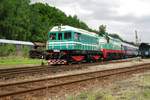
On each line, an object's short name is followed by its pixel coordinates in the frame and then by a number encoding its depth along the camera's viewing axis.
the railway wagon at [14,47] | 24.83
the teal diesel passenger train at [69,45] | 13.20
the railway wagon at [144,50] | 26.09
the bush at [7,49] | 24.45
